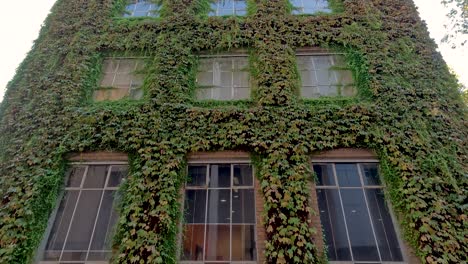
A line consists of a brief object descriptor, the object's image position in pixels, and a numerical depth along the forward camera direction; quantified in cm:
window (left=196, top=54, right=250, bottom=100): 931
